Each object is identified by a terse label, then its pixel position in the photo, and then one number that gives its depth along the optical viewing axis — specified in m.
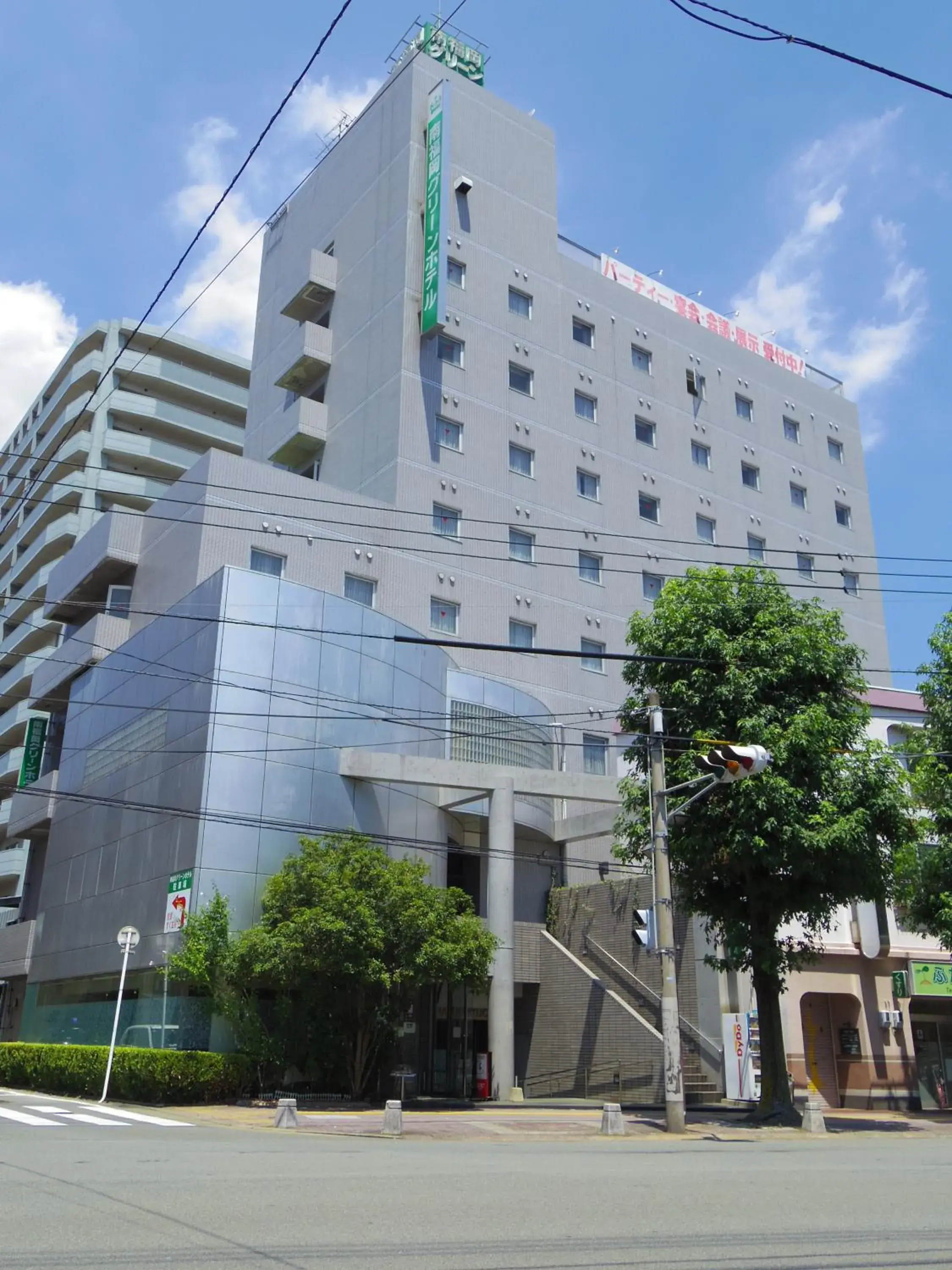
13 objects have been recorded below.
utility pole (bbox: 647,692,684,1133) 19.44
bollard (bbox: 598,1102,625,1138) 19.14
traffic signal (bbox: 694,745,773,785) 18.06
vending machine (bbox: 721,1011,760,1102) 26.97
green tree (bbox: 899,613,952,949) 26.06
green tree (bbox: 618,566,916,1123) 21.70
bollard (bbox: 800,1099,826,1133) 20.45
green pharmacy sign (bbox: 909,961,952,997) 29.81
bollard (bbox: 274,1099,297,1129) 18.80
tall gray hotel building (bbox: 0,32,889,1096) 28.33
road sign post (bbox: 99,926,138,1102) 23.38
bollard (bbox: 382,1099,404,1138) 17.84
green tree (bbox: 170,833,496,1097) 23.61
